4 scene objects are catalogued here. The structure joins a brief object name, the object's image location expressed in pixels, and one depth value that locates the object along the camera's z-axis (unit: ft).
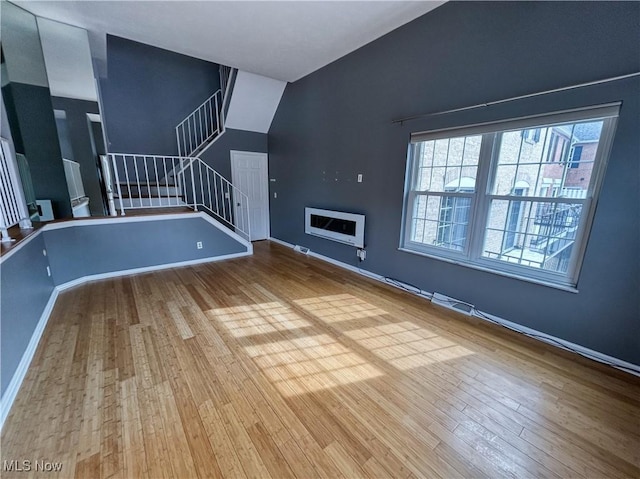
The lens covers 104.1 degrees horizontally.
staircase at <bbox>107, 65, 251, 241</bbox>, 15.44
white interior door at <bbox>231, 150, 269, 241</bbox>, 17.54
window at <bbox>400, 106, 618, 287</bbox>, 6.49
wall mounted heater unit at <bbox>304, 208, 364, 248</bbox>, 12.16
